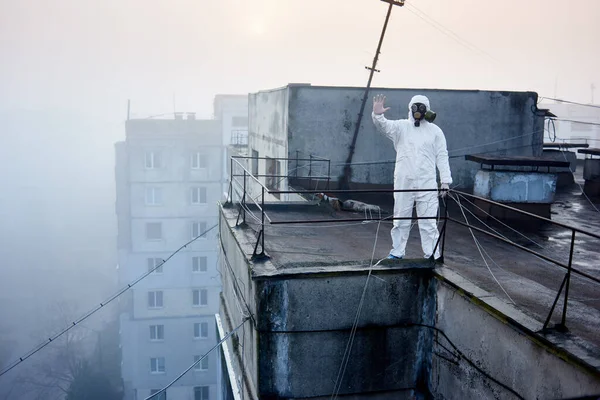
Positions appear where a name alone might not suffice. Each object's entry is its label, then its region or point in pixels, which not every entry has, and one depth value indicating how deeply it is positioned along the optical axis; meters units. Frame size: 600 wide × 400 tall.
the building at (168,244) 37.44
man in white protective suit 6.67
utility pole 12.76
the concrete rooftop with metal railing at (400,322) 4.94
